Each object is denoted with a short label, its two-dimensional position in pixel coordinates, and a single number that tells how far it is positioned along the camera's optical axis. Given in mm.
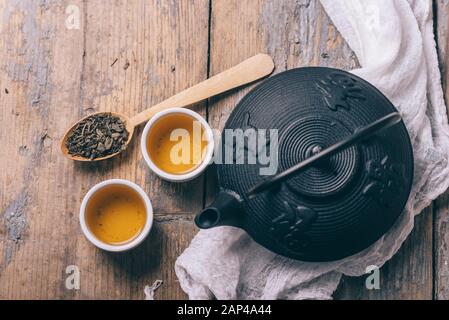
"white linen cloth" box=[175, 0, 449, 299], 972
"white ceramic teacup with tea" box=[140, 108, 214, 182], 973
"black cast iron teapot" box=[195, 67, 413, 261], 822
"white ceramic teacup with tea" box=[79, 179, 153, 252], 958
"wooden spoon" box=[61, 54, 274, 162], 1035
